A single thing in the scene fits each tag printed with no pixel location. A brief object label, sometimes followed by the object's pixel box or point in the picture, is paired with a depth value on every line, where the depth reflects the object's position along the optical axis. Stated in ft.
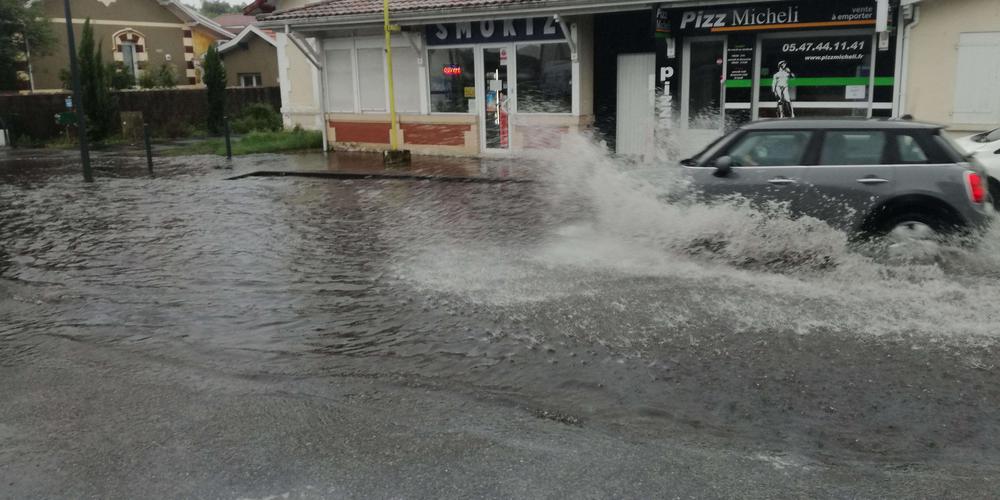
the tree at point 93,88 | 92.73
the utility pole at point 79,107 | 56.84
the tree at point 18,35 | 100.68
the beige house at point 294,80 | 82.53
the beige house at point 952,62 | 48.34
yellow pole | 62.30
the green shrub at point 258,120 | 105.91
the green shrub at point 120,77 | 107.14
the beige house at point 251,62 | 136.87
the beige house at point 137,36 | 115.14
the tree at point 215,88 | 103.24
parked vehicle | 38.35
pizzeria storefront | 51.75
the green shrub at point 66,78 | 110.20
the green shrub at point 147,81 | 116.67
